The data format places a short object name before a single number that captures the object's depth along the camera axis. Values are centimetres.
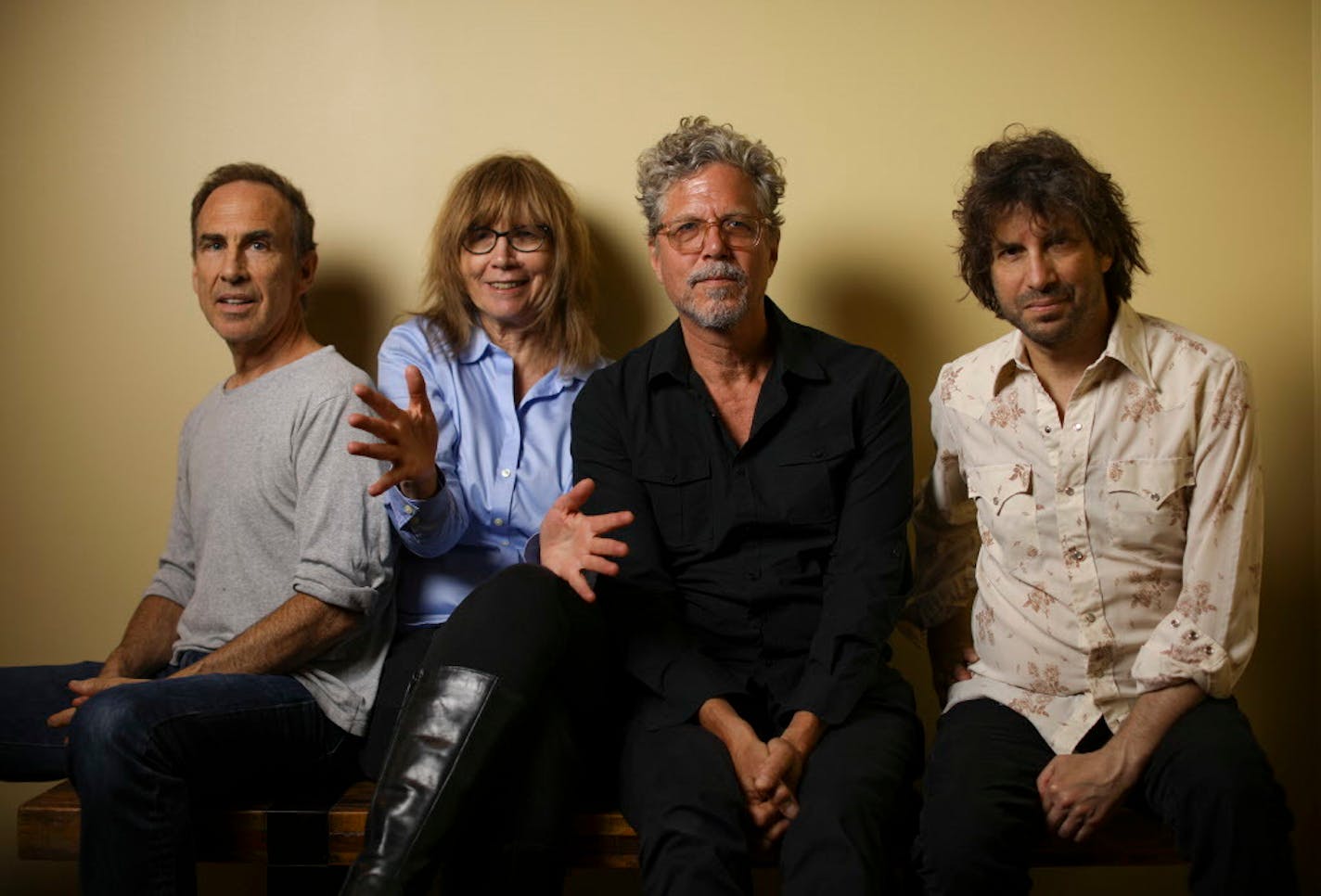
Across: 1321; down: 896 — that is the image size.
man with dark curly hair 187
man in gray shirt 198
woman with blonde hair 182
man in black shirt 197
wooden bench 199
